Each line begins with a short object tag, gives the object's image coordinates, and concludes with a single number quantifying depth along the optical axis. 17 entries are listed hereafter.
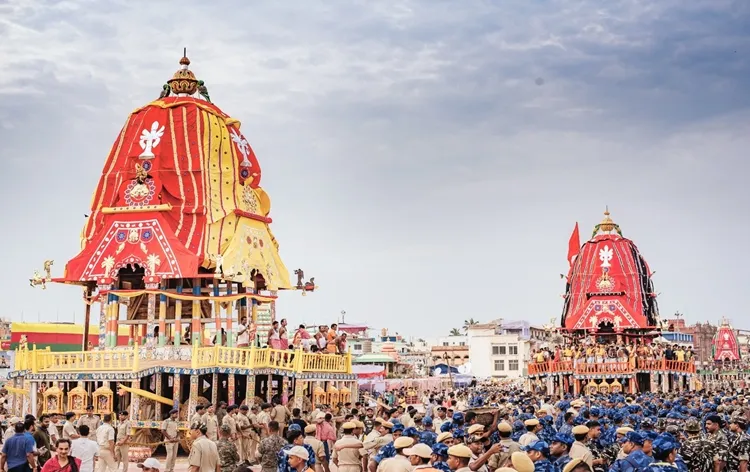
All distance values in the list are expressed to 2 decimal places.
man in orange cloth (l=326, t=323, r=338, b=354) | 31.53
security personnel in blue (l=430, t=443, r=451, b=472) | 10.71
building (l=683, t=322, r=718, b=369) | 133.69
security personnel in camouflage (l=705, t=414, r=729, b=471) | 12.84
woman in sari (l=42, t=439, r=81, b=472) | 12.08
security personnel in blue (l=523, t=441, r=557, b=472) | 10.09
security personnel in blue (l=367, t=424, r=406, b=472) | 12.48
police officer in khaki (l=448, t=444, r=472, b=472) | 9.56
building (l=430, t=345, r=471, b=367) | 114.31
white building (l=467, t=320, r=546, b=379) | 105.56
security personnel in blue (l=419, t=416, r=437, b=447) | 13.88
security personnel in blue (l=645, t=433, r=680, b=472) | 9.85
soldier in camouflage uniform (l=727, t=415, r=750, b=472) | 13.24
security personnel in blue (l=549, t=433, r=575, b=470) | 10.87
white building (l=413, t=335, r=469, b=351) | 139.21
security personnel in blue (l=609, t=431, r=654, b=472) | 10.16
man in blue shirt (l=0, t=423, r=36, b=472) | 14.67
